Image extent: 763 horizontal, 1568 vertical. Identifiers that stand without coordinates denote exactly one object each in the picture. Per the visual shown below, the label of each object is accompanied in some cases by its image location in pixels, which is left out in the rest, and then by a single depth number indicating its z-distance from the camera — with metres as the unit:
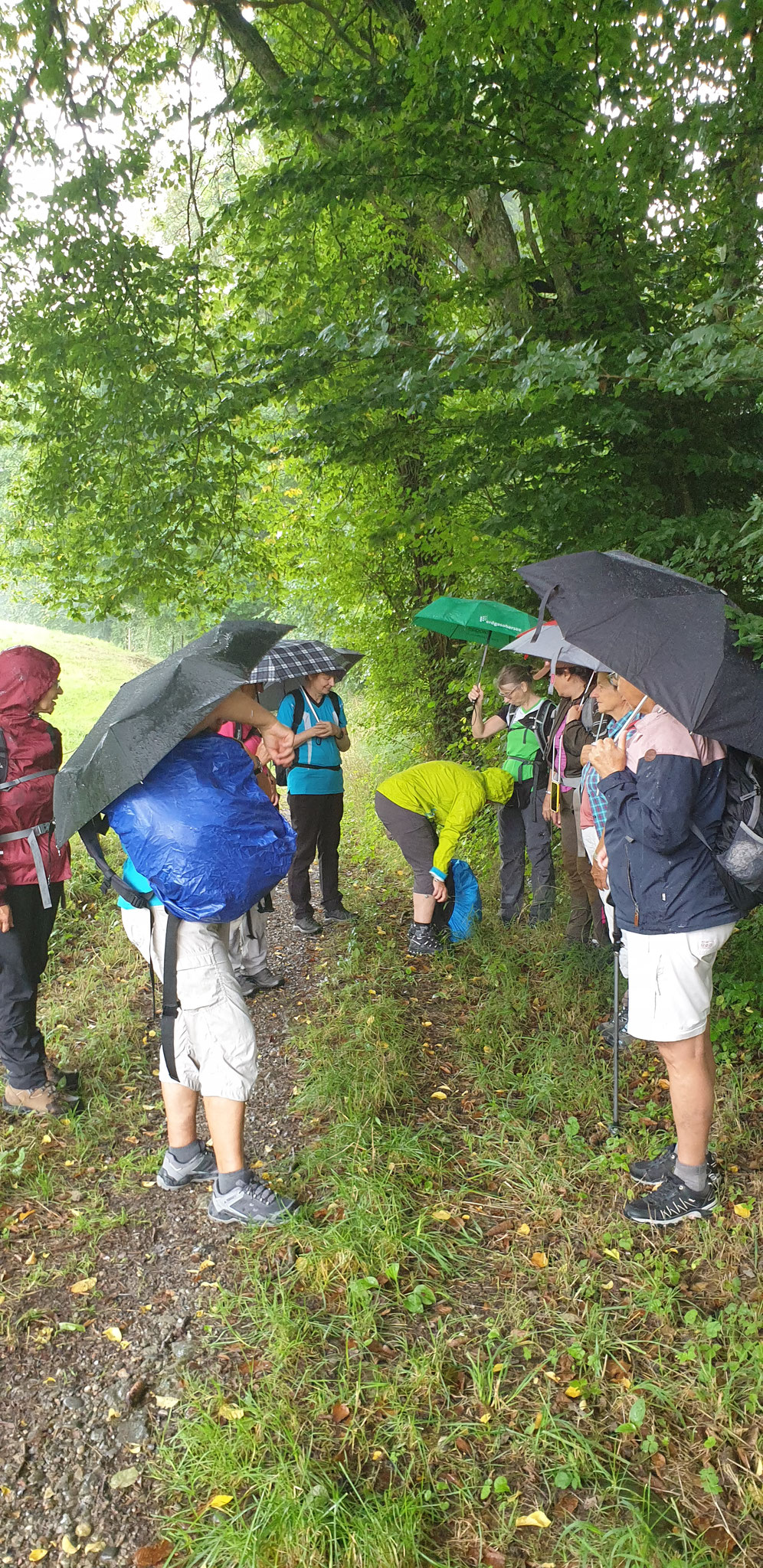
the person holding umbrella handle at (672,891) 2.83
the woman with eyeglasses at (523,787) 6.12
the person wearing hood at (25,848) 3.94
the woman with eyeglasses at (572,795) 5.26
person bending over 5.76
